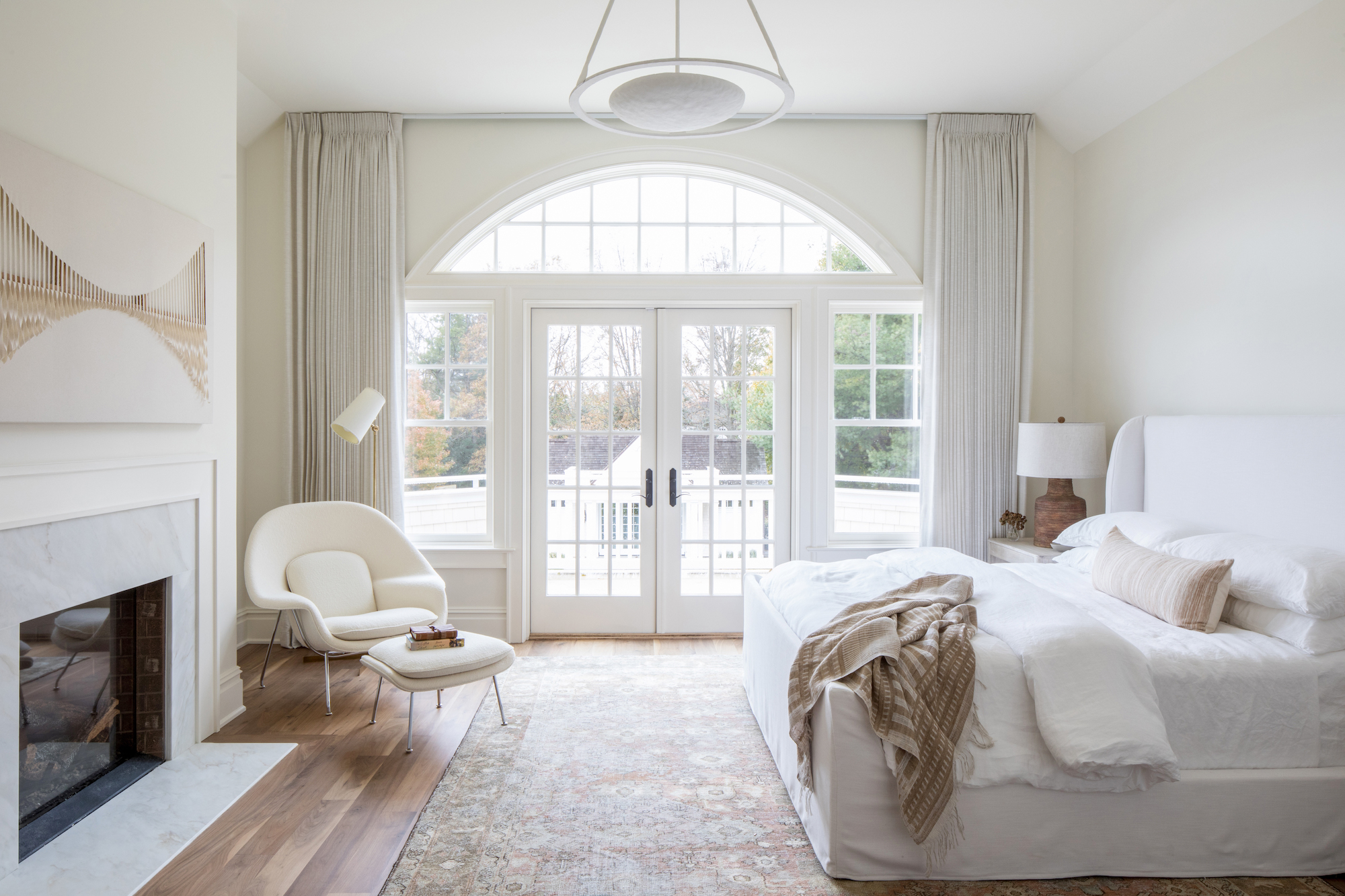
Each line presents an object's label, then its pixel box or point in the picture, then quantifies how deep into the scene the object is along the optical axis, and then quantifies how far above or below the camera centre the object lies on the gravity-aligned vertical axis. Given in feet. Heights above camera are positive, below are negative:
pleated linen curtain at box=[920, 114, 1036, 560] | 14.39 +2.65
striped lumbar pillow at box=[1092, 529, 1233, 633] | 8.00 -1.52
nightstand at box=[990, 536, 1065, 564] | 12.67 -1.81
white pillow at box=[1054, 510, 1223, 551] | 9.87 -1.13
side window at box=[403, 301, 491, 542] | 14.85 +0.54
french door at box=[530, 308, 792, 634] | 15.02 -0.40
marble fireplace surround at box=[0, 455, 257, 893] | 6.82 -1.32
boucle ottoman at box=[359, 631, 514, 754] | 9.53 -2.77
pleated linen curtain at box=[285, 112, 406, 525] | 14.10 +2.54
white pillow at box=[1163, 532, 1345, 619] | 7.31 -1.27
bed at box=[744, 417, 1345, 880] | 6.82 -3.06
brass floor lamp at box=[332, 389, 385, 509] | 12.48 +0.40
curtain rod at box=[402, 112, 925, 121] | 14.28 +6.06
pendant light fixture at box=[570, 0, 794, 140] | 8.32 +3.74
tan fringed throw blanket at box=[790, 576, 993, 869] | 6.59 -2.22
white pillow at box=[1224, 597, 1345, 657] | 7.27 -1.76
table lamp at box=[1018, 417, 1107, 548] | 12.45 -0.28
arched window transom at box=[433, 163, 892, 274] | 15.06 +4.06
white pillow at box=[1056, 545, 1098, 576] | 10.76 -1.62
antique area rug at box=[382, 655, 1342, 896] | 6.85 -3.82
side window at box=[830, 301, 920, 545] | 15.06 +0.40
